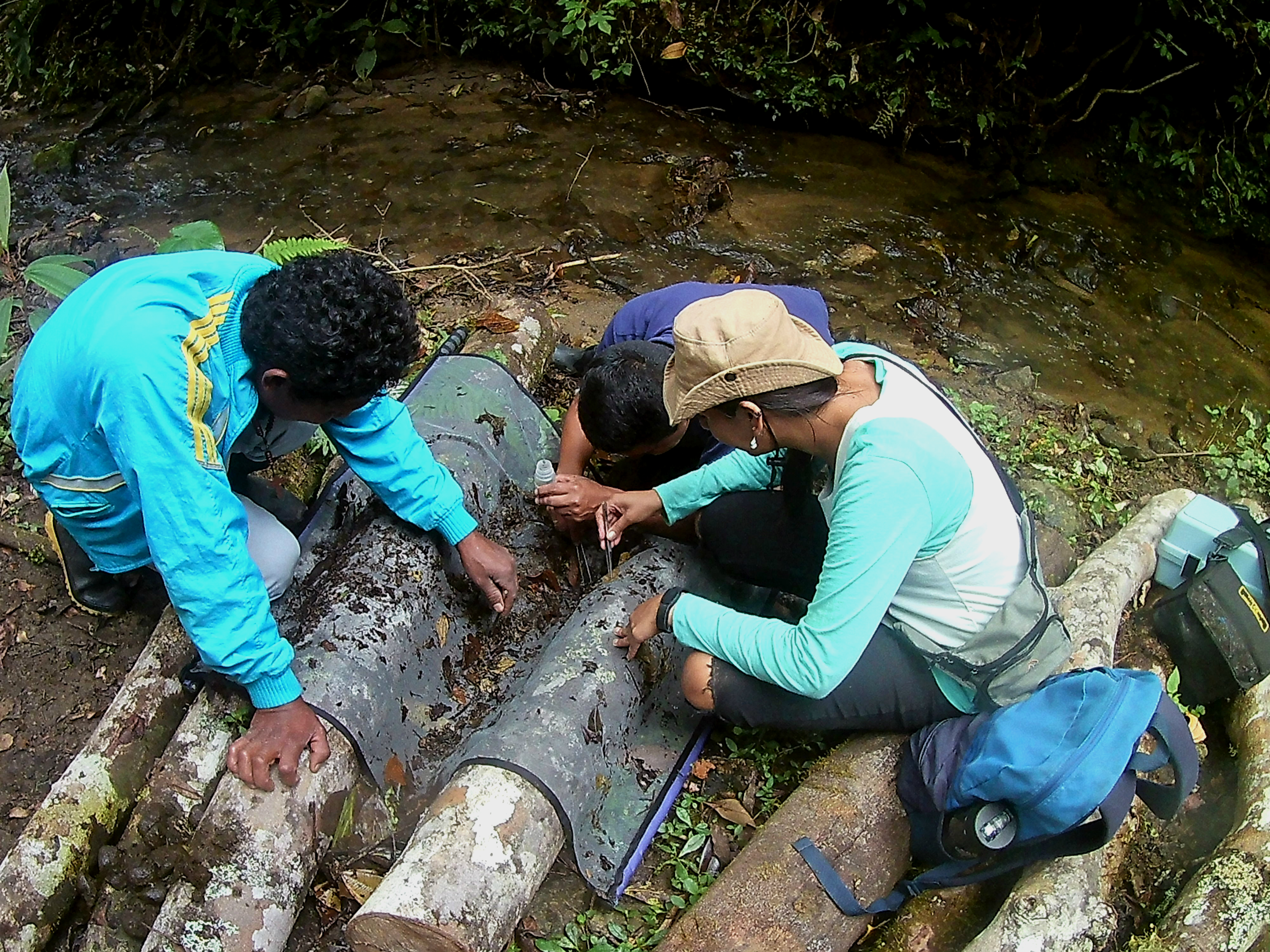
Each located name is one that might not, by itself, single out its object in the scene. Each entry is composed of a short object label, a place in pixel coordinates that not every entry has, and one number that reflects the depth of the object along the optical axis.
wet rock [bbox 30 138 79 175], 6.89
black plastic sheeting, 2.83
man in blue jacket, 2.44
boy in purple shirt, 3.42
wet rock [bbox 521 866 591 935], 2.85
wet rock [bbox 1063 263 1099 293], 6.28
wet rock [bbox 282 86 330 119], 7.61
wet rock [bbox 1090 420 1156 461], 5.02
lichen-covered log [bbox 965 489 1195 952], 2.70
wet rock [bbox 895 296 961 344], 5.66
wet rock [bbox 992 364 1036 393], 5.34
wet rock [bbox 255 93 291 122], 7.59
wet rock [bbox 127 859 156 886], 2.67
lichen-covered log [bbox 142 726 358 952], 2.47
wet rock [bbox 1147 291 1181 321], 6.13
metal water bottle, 2.52
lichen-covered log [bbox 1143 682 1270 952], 2.77
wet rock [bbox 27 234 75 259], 5.88
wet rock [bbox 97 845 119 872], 2.76
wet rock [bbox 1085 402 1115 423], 5.29
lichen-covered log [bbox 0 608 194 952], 2.74
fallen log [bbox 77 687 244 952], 2.67
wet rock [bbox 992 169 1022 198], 6.89
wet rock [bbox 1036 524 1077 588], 3.96
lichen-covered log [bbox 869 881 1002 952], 2.81
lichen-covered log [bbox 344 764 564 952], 2.32
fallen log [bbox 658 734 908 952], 2.52
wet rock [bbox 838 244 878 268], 6.22
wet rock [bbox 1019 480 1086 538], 4.27
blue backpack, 2.40
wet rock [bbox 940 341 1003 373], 5.49
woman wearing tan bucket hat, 2.38
